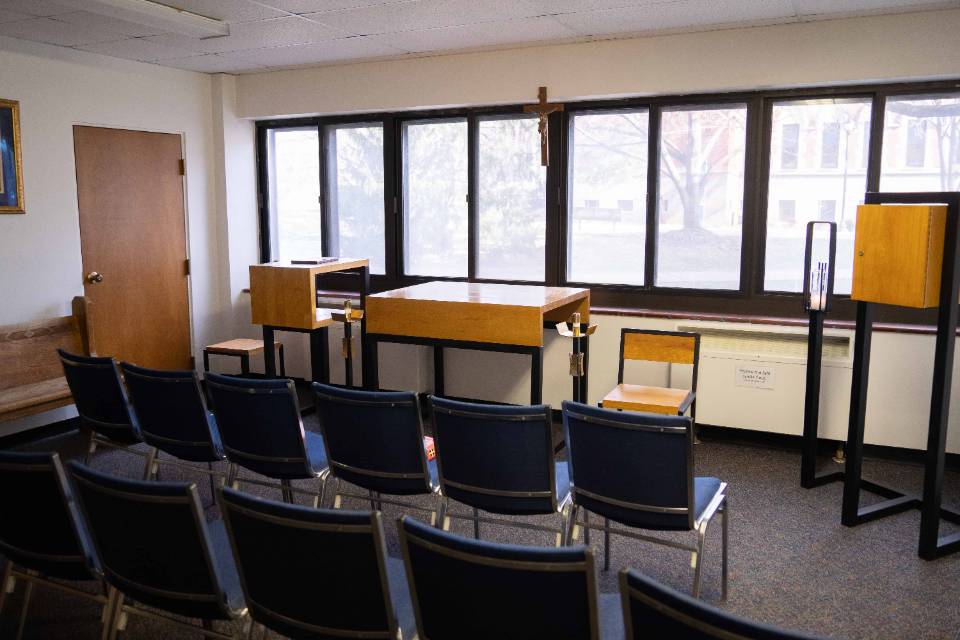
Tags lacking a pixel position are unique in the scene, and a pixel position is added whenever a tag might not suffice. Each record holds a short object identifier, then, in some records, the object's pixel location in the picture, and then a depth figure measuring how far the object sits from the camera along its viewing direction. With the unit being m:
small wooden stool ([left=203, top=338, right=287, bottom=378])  6.21
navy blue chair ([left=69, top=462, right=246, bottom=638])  2.13
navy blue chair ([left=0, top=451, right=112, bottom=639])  2.35
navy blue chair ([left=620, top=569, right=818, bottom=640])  1.46
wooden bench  4.88
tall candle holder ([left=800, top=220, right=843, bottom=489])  4.31
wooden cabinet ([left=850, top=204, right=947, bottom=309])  3.43
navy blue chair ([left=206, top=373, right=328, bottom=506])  3.29
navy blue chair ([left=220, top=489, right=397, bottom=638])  1.97
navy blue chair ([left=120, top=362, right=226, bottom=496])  3.51
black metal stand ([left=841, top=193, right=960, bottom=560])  3.42
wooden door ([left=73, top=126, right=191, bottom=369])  5.84
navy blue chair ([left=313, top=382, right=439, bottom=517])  3.09
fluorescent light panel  4.32
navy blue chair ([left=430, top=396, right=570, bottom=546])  2.89
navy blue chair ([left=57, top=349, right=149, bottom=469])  3.80
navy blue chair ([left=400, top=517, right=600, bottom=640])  1.77
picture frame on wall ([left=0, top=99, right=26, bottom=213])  5.20
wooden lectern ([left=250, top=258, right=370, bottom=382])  5.39
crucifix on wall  5.50
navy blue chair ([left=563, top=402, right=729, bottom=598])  2.77
